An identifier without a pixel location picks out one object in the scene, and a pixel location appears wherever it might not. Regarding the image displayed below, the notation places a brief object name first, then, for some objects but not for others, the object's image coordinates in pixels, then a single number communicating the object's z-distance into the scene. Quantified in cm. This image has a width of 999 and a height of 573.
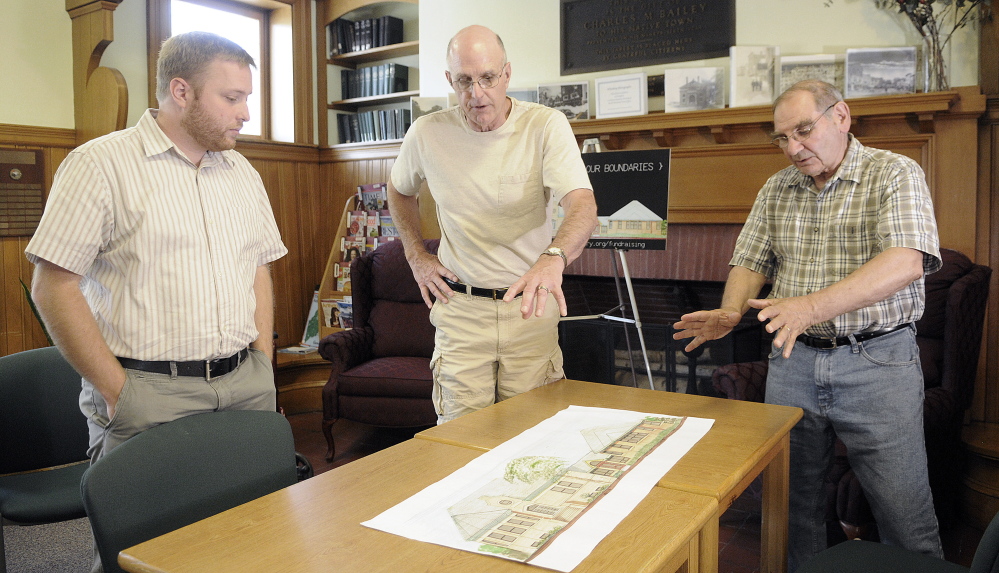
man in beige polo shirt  195
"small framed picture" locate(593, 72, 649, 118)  387
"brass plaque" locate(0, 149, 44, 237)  391
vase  314
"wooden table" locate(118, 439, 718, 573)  98
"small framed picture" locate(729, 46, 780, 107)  353
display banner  334
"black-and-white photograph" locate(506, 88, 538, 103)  423
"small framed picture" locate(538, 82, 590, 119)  410
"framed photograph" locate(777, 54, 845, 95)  339
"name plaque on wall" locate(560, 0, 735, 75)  371
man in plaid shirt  181
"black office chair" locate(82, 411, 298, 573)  127
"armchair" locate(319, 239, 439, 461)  373
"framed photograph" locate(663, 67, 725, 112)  366
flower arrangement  310
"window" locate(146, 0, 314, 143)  540
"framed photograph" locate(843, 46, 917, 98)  323
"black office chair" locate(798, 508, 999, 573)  151
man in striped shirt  158
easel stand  339
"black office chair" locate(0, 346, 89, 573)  212
